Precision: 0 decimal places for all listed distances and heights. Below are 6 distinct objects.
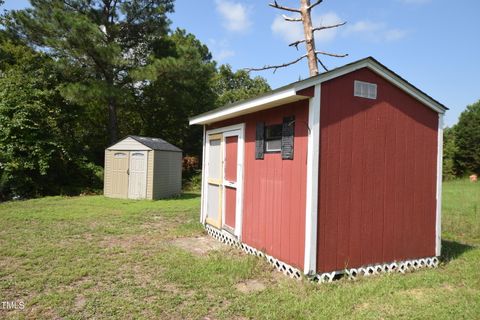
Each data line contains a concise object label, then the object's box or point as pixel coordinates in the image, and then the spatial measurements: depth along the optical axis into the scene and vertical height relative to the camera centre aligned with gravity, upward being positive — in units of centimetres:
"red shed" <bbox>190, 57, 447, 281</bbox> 411 -8
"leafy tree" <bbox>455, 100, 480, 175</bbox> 2377 +194
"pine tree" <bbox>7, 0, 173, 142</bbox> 1404 +514
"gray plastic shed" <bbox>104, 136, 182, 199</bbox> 1216 -28
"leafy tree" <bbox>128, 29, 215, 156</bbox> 1631 +385
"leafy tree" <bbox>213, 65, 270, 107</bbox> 3385 +811
